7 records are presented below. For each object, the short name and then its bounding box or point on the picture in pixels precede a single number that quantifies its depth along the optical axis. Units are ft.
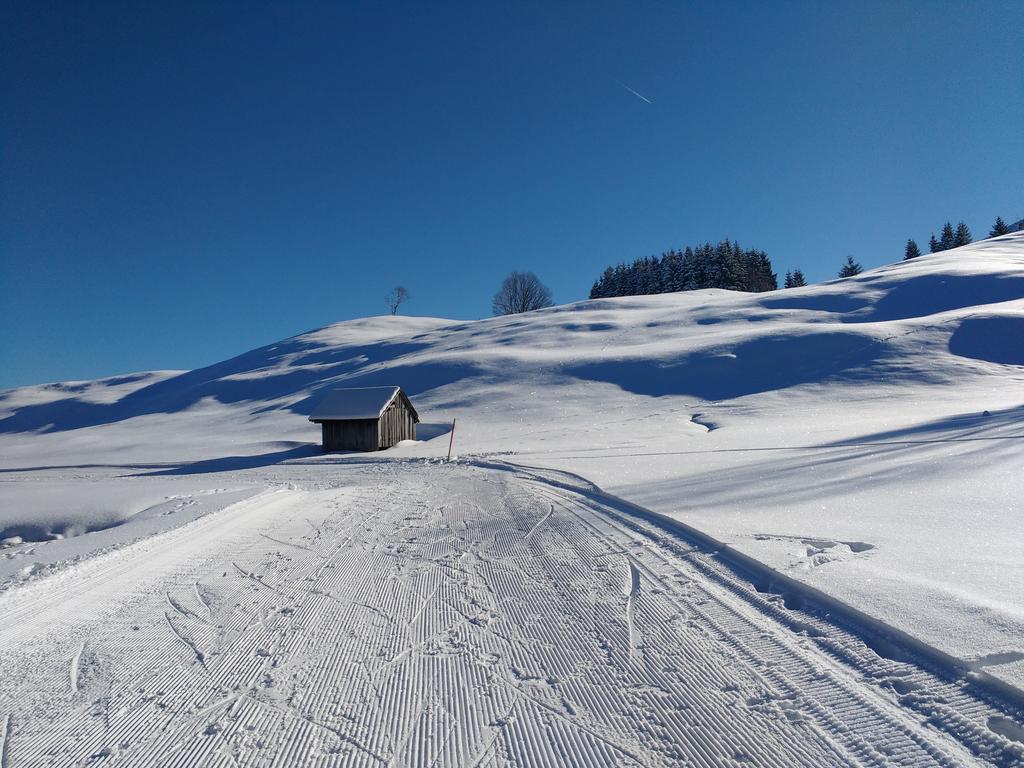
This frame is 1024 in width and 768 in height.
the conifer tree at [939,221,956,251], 296.51
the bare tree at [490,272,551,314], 320.91
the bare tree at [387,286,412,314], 376.07
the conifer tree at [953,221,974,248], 296.10
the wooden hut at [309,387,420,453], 89.97
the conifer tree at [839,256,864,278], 290.97
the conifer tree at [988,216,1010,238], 293.02
